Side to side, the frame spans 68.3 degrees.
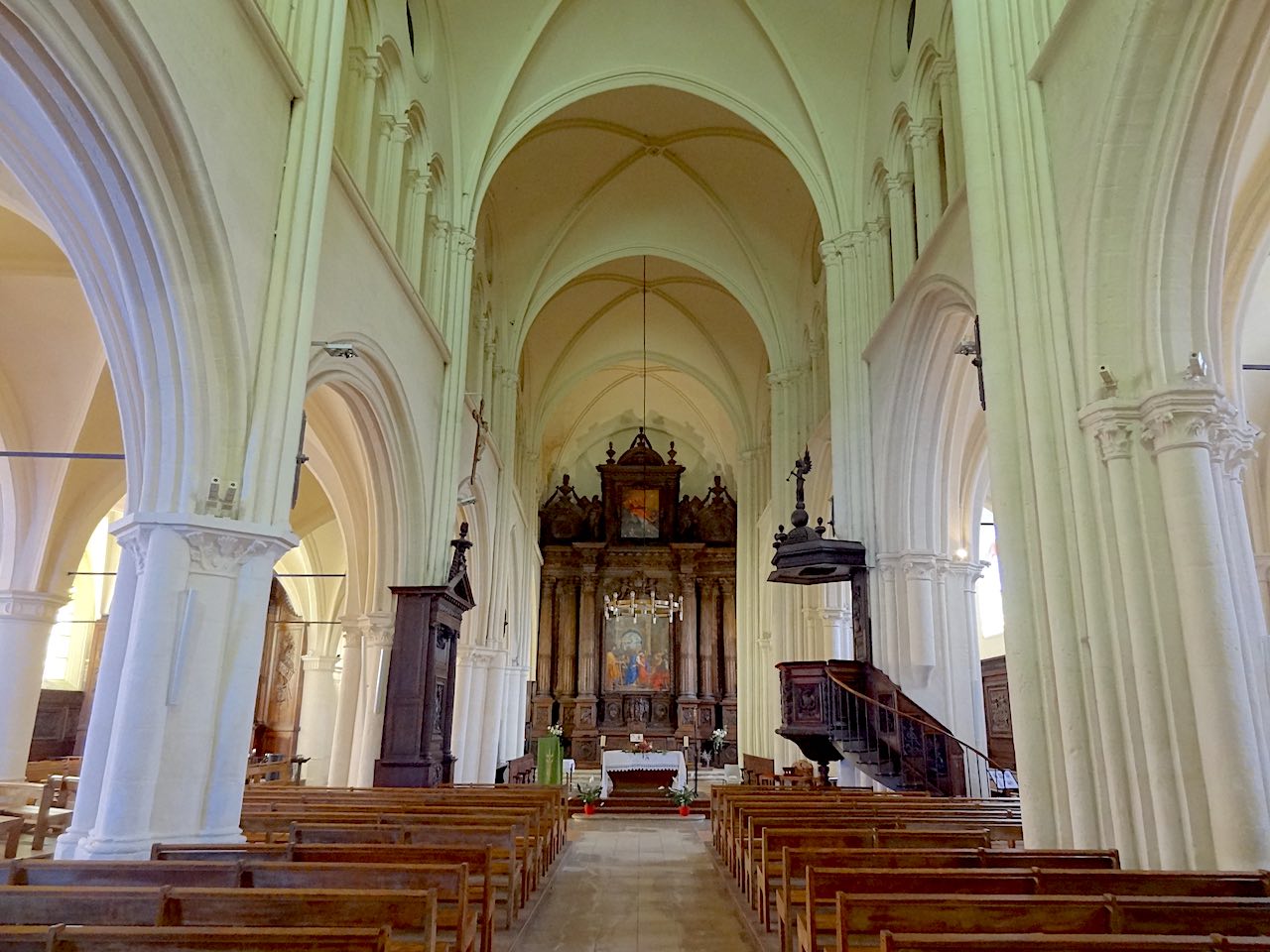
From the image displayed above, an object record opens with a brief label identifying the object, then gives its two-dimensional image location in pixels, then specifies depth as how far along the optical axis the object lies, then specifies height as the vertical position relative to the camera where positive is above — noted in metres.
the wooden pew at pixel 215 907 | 3.21 -0.53
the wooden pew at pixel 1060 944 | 2.53 -0.47
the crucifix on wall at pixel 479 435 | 16.08 +5.40
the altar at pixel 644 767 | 17.69 -0.19
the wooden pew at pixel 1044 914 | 3.18 -0.50
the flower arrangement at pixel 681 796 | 14.95 -0.62
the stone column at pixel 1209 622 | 5.43 +0.86
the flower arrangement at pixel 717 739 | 25.17 +0.49
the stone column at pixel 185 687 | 6.23 +0.41
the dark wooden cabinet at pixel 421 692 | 11.49 +0.73
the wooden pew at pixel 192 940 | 2.60 -0.52
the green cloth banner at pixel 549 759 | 18.39 -0.08
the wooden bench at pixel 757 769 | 17.30 -0.20
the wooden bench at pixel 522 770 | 20.56 -0.35
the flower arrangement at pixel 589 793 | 15.77 -0.63
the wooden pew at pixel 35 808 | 8.43 -0.60
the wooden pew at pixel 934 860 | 4.41 -0.46
